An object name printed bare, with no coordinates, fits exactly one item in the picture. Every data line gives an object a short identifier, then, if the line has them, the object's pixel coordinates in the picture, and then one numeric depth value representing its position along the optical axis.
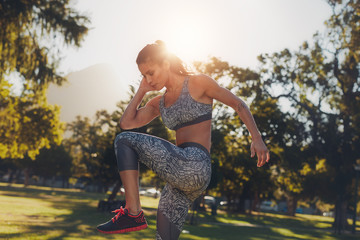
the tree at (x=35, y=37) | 16.58
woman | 3.10
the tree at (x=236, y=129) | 32.47
